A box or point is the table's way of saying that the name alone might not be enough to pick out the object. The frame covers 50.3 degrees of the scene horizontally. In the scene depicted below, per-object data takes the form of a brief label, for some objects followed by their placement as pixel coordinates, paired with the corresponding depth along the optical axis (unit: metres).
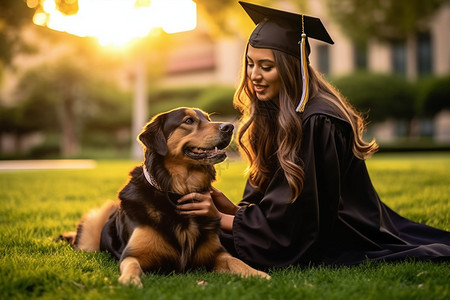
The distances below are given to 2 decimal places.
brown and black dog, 3.43
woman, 3.52
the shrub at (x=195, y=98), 28.66
